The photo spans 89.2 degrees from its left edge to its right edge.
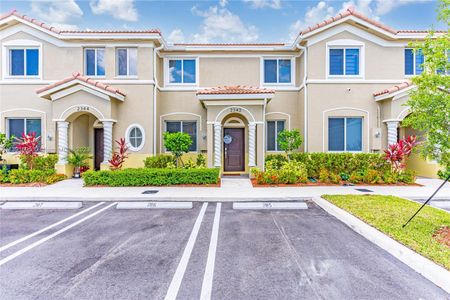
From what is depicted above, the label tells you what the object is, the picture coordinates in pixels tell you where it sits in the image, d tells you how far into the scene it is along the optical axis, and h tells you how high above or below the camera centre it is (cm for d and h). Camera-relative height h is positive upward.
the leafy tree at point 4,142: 1151 +42
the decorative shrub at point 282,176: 1038 -117
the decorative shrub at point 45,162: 1166 -60
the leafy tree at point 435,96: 478 +117
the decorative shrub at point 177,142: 1077 +40
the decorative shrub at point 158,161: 1202 -56
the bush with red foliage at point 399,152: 1078 -7
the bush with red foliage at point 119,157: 1119 -33
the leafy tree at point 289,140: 1152 +53
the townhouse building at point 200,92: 1188 +330
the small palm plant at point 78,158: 1190 -40
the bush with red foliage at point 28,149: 1099 +6
